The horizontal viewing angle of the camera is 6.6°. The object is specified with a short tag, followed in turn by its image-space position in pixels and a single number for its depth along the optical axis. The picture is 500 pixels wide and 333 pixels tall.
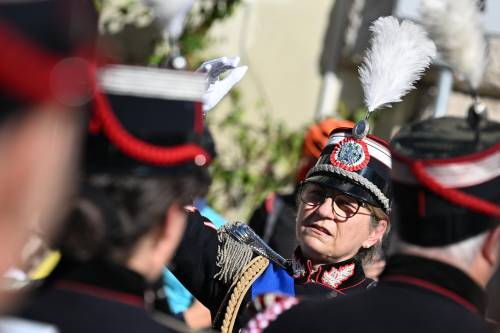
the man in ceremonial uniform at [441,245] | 6.55
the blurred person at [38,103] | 6.38
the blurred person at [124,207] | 6.46
